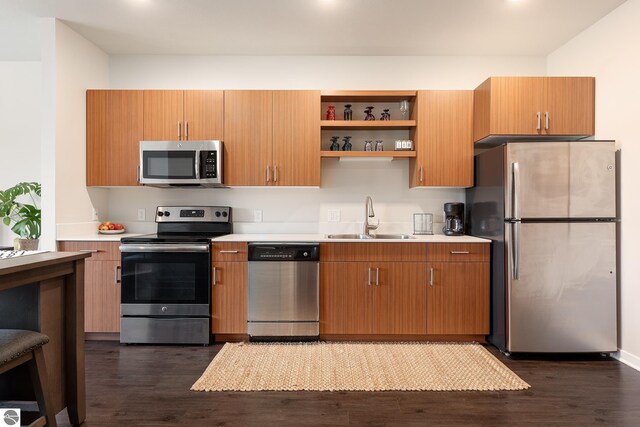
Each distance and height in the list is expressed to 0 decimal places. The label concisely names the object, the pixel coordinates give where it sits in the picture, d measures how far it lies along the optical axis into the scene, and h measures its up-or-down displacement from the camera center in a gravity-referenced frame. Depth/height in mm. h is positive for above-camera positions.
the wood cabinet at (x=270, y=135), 3404 +677
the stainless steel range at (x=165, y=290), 3068 -661
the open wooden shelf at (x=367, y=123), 3398 +789
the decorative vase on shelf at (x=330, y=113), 3553 +919
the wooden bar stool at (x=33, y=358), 1440 -594
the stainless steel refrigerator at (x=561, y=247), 2768 -269
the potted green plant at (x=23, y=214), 3240 -46
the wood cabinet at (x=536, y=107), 3088 +856
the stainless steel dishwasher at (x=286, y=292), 3084 -676
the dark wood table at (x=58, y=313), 1720 -495
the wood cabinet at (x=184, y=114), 3406 +866
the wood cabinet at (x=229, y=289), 3100 -657
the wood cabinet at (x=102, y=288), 3129 -658
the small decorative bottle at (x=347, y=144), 3553 +623
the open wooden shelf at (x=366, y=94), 3395 +1052
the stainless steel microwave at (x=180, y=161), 3307 +426
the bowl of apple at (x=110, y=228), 3521 -179
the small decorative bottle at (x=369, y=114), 3587 +918
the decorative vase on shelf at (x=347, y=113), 3570 +922
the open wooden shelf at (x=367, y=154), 3382 +508
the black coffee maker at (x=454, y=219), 3475 -81
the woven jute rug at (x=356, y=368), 2359 -1095
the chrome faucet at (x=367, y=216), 3496 -55
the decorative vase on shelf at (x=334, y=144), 3594 +630
